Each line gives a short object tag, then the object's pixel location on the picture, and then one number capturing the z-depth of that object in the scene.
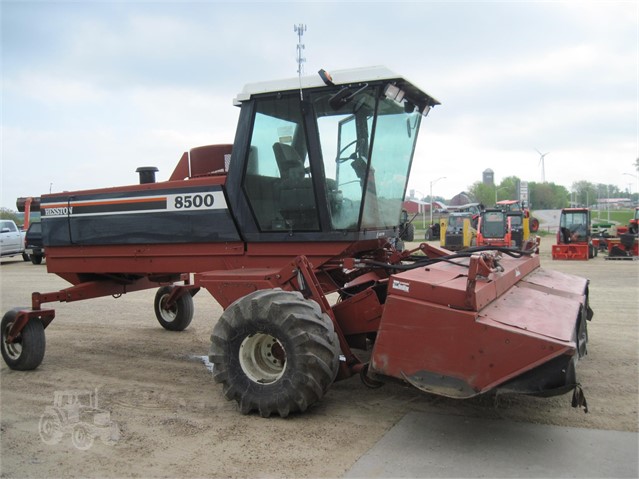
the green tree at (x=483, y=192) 83.45
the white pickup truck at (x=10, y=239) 20.64
